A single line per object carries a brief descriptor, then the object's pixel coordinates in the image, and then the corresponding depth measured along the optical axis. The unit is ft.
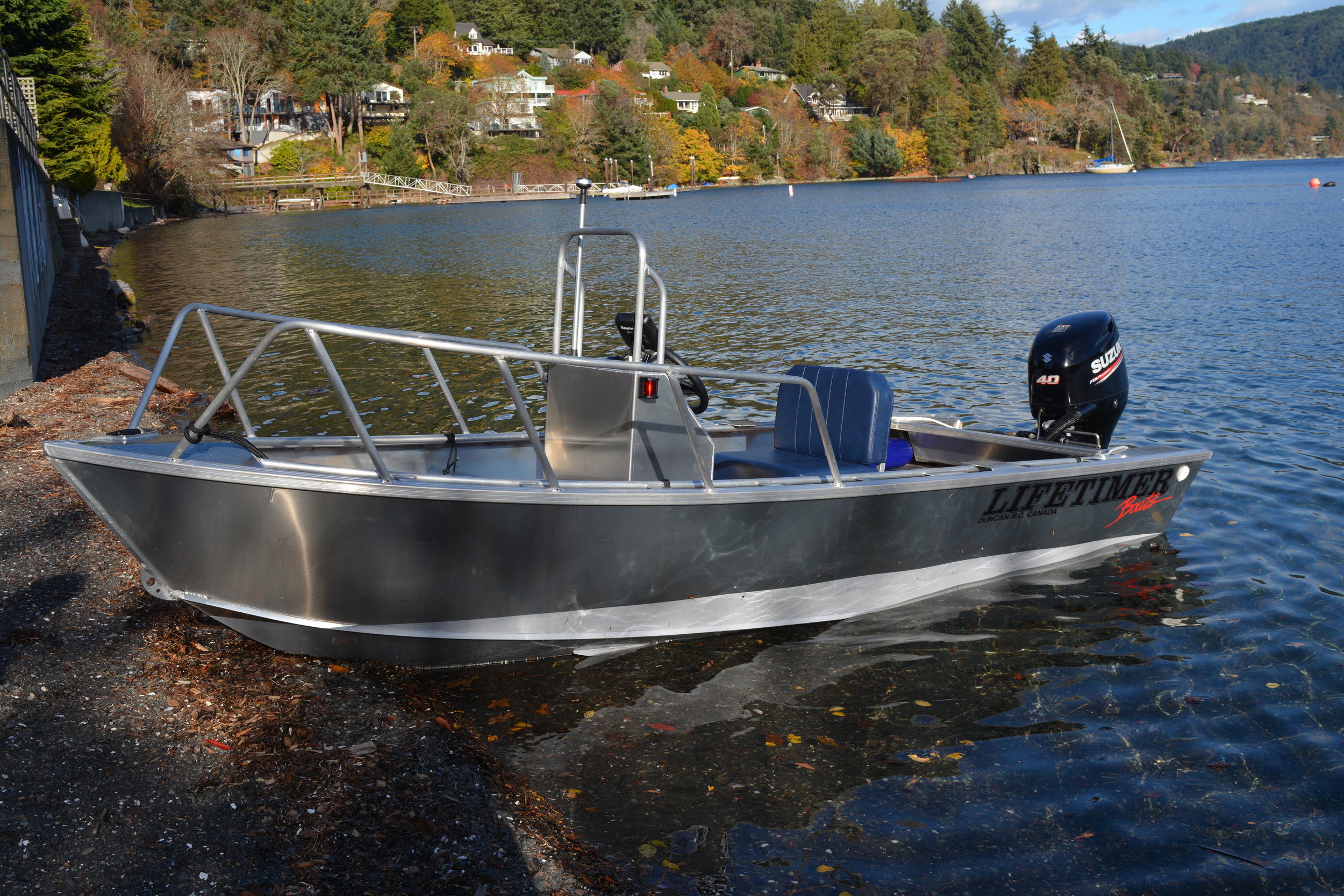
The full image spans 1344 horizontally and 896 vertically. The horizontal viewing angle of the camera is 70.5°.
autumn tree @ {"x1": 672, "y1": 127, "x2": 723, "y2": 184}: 353.92
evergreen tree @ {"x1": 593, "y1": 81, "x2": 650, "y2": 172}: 318.45
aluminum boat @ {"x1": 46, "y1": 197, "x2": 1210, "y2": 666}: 16.01
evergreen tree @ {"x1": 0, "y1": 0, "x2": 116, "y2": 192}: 95.50
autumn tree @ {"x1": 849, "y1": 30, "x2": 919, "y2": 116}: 443.32
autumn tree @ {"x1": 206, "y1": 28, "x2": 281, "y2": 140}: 277.64
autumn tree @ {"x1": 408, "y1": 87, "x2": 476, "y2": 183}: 293.23
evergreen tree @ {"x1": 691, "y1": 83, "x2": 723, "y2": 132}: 372.58
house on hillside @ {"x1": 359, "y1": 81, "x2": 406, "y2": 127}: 321.52
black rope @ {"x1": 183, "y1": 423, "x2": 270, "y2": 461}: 15.54
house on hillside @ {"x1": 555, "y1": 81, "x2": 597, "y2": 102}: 346.33
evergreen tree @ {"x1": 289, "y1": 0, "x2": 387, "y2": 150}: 293.23
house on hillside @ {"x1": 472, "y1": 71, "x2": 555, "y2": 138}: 315.99
